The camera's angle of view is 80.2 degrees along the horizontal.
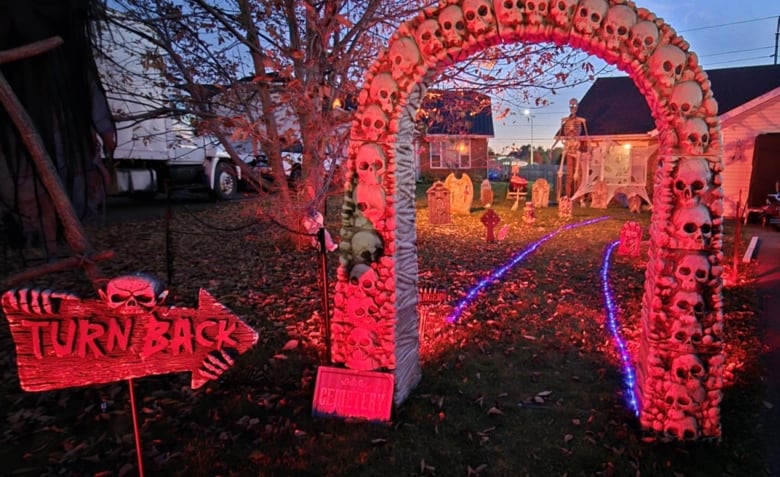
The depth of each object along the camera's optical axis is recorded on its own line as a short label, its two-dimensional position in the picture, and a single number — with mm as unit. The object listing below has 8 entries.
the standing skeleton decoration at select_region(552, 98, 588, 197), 19062
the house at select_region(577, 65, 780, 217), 14453
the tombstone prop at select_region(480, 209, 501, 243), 11359
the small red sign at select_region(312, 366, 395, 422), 3990
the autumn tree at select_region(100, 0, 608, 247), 7332
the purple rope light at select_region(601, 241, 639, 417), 4301
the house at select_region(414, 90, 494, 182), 30892
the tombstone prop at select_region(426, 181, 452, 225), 14359
